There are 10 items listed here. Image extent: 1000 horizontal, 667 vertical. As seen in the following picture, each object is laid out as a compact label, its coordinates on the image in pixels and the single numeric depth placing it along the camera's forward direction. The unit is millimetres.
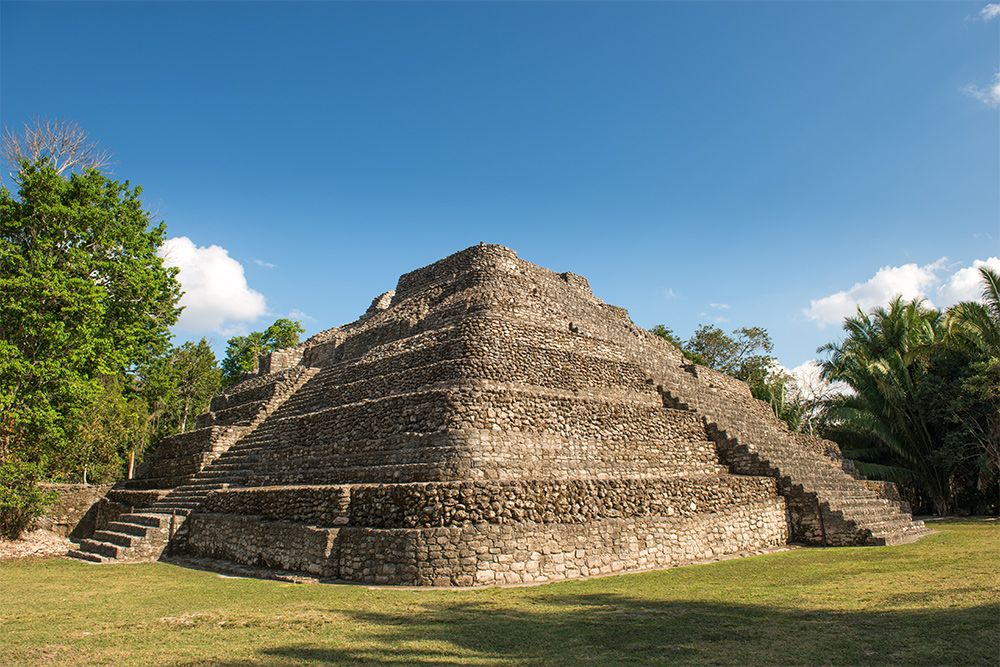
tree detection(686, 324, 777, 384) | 44469
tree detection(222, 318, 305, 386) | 44312
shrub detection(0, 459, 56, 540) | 16359
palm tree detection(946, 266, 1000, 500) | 22891
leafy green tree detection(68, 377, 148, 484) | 24938
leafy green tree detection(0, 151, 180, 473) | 15883
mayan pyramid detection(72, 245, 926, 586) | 10812
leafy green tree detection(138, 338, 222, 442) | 41594
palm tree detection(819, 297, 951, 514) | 26844
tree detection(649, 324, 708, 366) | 45184
